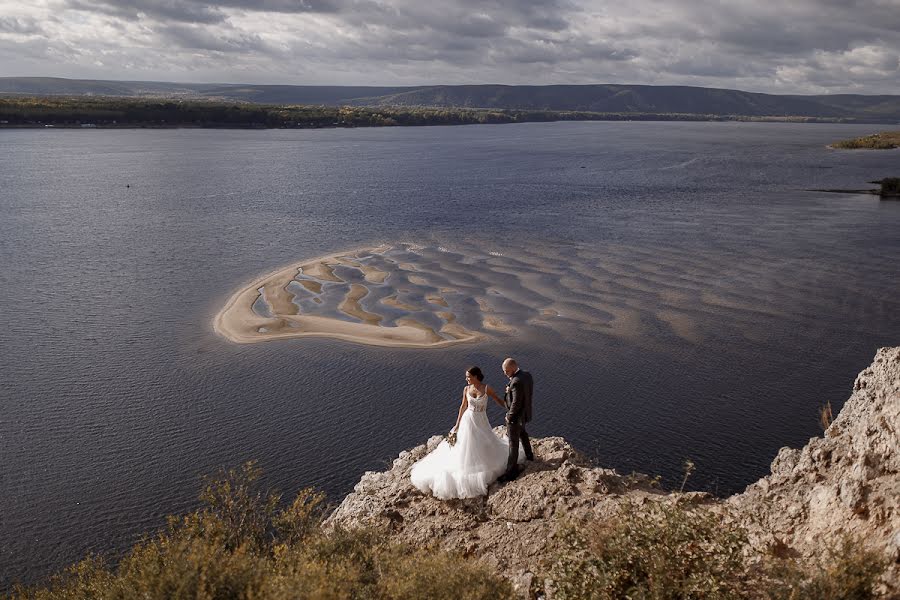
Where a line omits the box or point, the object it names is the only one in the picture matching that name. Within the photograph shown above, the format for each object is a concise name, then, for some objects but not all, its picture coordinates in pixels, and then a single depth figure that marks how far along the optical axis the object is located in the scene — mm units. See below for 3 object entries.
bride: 12227
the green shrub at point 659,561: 8242
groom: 11852
